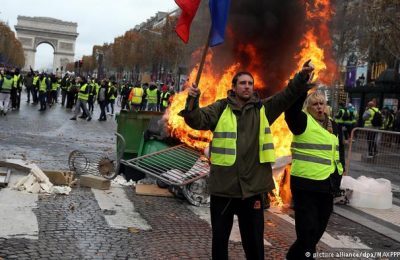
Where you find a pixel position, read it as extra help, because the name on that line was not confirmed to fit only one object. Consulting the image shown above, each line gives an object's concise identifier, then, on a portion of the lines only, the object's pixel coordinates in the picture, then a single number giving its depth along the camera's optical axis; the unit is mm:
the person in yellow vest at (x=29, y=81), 28273
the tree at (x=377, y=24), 21484
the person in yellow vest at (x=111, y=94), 24764
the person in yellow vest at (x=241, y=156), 4094
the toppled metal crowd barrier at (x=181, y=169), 7465
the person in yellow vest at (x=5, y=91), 20000
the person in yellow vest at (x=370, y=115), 17744
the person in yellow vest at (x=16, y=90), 22125
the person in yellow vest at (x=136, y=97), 23234
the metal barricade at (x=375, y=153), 10594
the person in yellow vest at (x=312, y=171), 4547
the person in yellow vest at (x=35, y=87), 27938
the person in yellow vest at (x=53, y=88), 29219
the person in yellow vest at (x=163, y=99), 23984
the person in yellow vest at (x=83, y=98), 21422
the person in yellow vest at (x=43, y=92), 25328
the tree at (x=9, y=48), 74750
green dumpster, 9797
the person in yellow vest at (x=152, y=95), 23672
